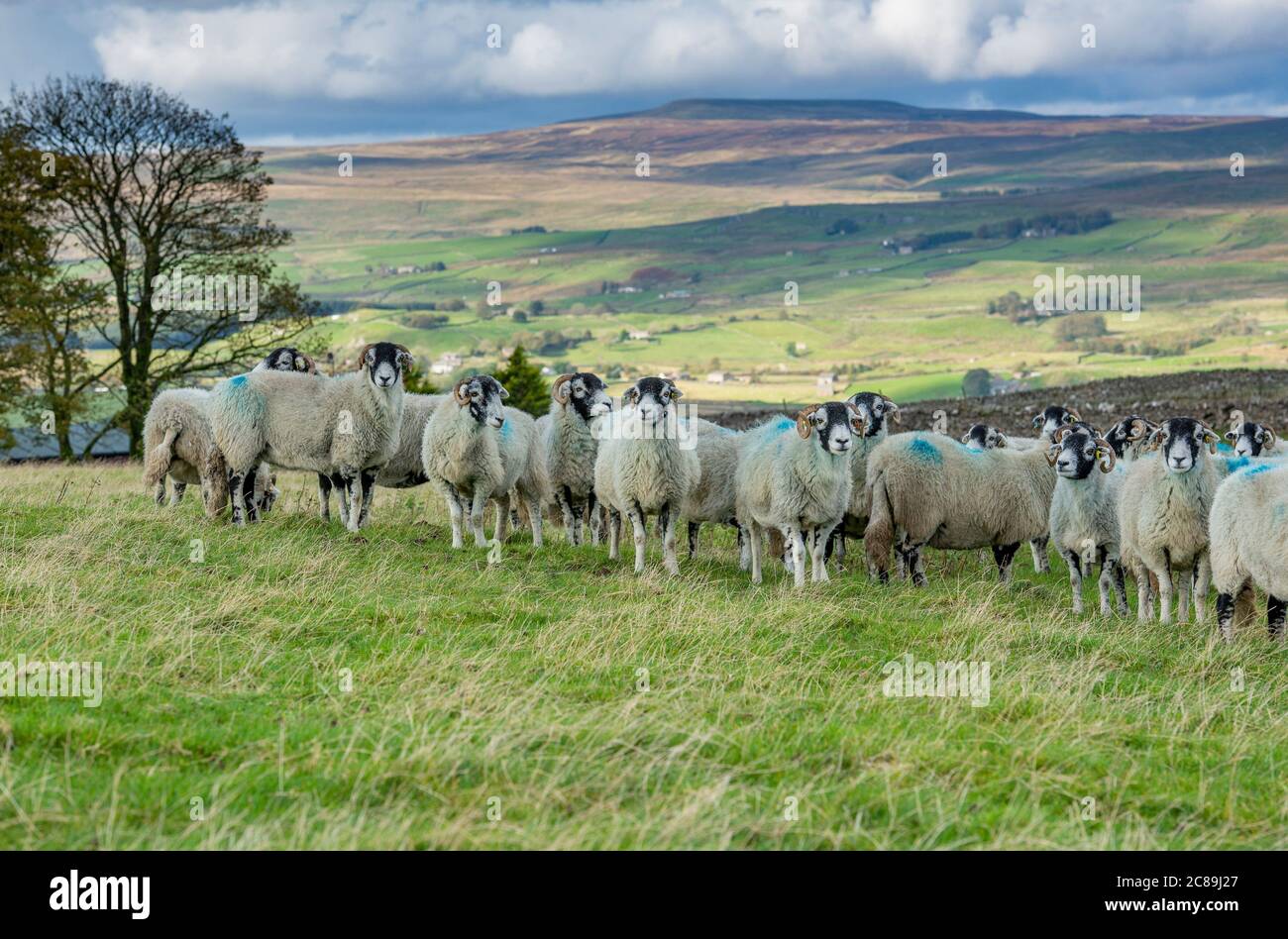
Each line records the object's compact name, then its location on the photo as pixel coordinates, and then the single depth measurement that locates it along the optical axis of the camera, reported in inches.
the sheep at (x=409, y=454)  730.2
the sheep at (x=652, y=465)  613.0
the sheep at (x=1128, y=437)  673.6
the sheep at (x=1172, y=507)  560.1
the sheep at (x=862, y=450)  672.4
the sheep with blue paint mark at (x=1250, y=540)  484.1
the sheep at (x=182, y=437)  744.3
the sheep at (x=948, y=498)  643.5
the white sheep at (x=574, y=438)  704.4
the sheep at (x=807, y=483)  583.8
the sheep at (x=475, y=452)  639.8
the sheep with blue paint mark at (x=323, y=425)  663.8
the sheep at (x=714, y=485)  666.2
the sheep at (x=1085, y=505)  615.8
